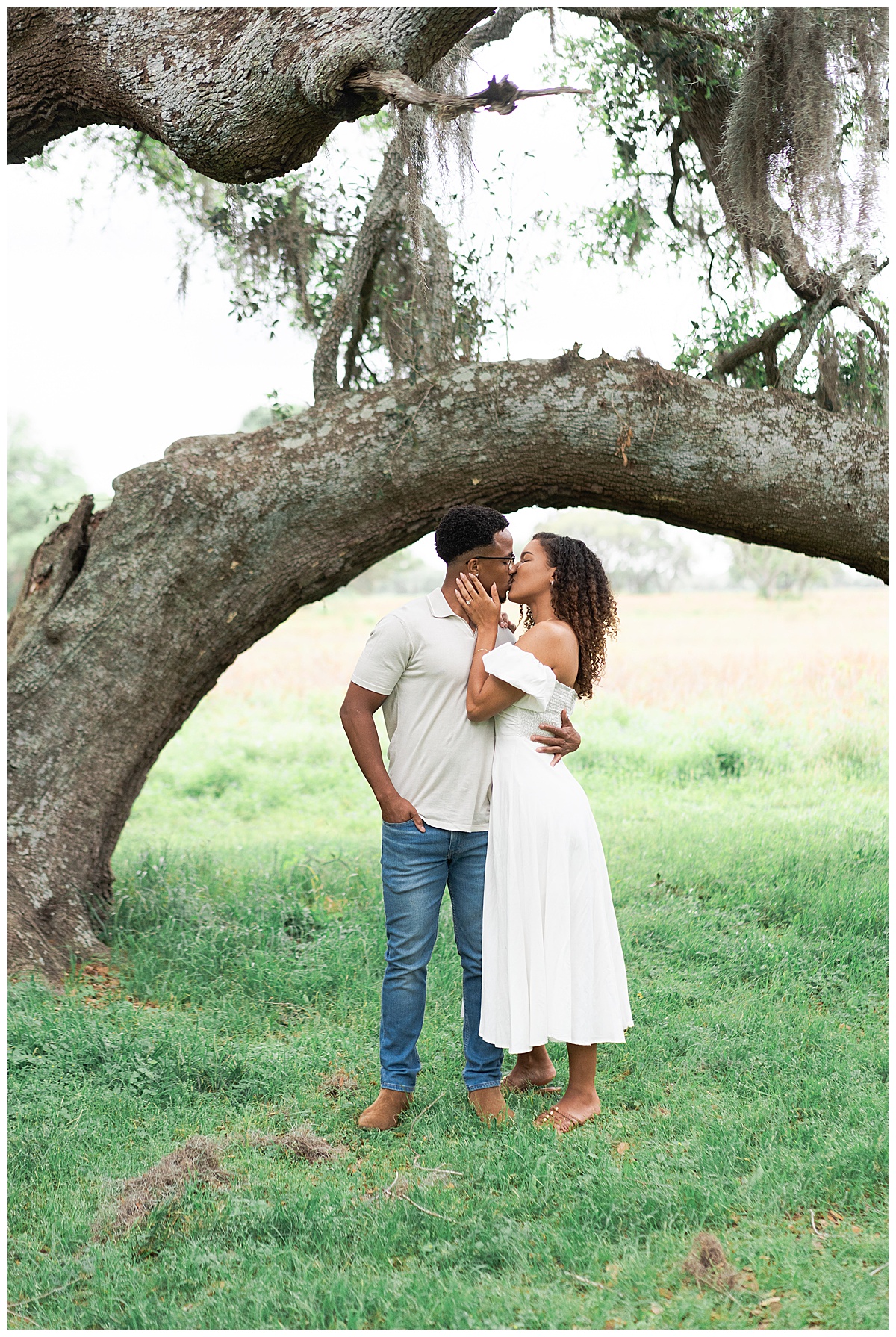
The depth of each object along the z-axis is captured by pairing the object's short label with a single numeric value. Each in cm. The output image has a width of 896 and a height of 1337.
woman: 364
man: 374
